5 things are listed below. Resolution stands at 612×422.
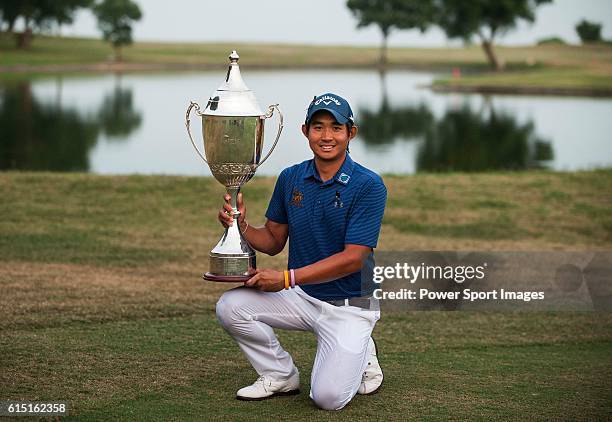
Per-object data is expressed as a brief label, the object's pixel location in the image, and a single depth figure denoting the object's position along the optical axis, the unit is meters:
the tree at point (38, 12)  94.76
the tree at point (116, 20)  100.69
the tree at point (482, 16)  88.94
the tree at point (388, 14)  114.69
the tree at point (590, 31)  119.25
